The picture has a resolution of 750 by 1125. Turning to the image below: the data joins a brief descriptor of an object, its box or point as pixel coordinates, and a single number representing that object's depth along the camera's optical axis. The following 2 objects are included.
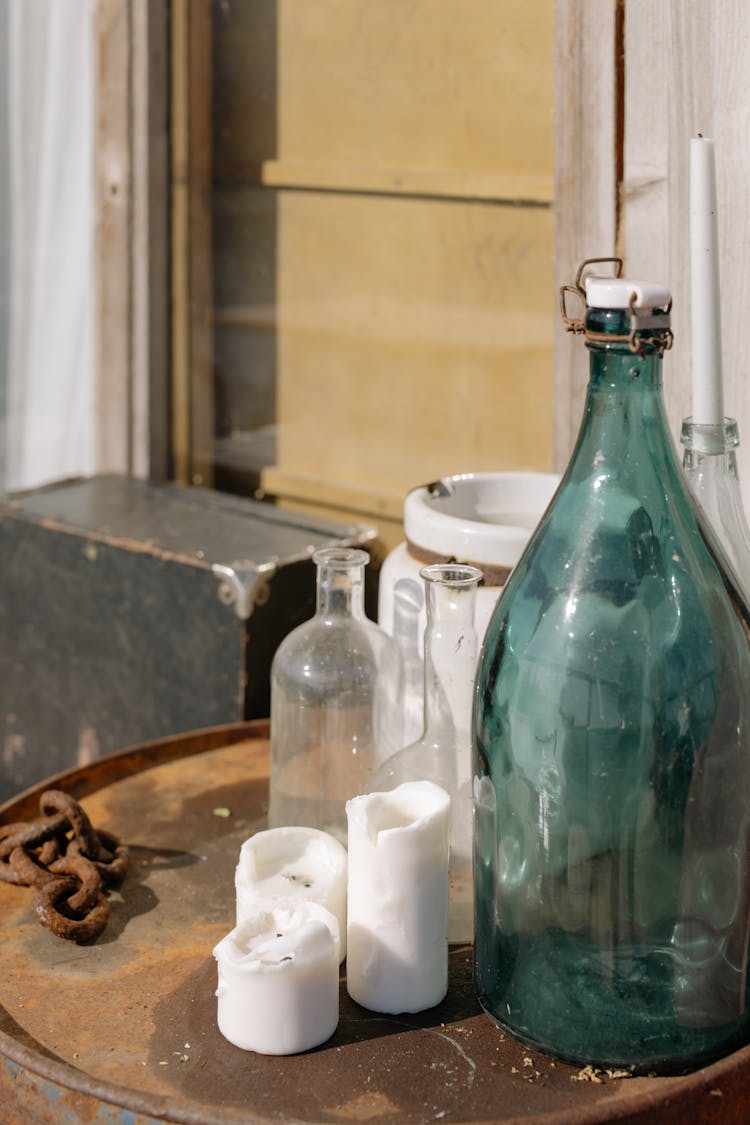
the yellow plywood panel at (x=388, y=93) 2.73
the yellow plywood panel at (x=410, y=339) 2.81
